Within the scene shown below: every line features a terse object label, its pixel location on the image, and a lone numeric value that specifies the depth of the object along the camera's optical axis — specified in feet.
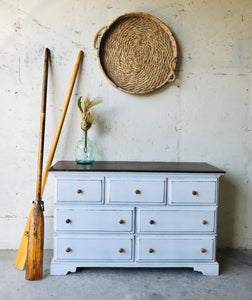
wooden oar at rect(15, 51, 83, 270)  8.00
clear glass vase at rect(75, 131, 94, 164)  8.43
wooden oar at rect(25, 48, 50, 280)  7.40
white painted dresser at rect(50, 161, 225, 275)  7.56
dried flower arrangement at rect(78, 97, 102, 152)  8.39
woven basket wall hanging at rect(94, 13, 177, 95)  8.89
